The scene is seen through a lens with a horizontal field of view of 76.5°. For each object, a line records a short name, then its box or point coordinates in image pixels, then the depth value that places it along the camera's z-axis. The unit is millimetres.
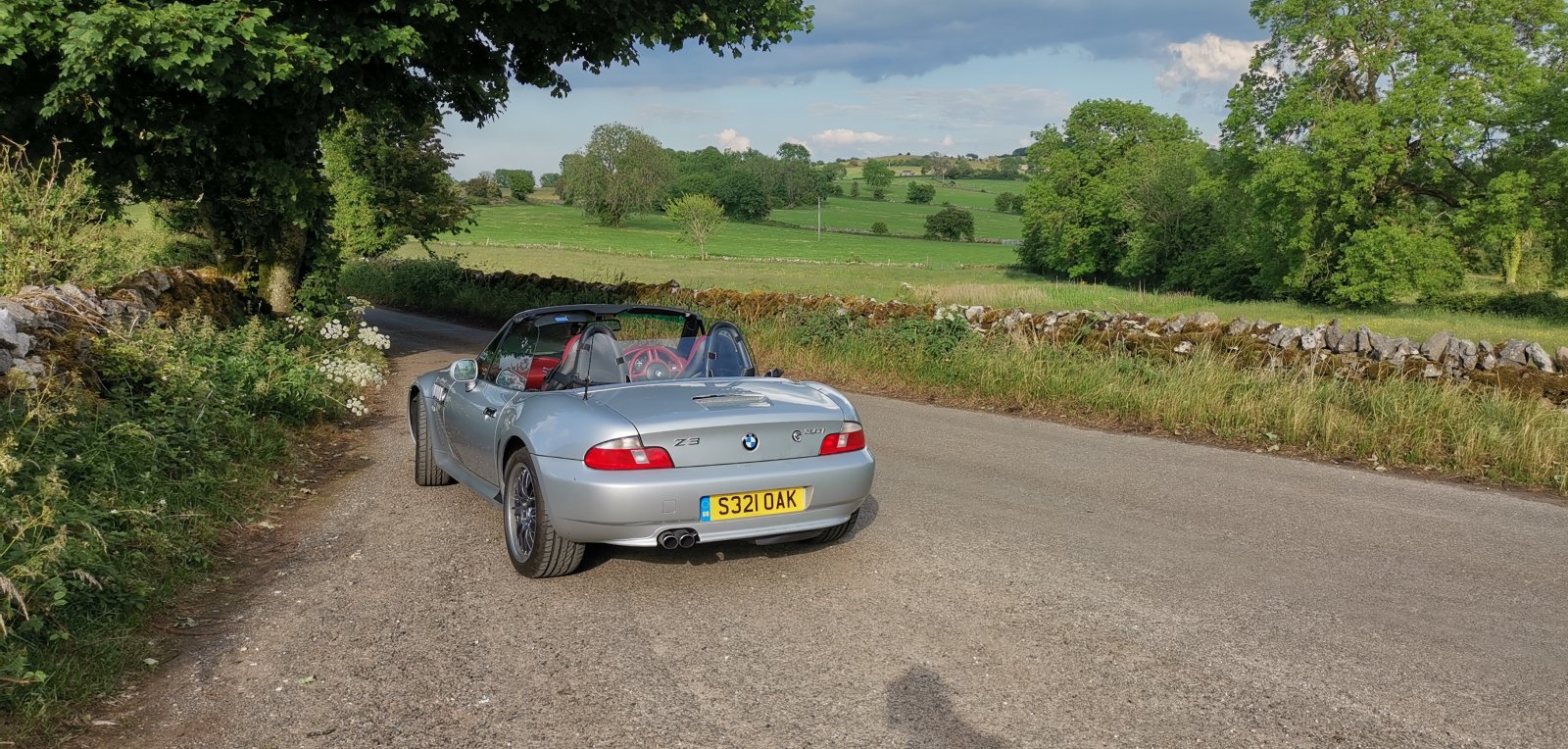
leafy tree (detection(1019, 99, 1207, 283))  65125
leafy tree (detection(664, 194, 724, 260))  84688
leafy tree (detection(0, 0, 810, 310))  10508
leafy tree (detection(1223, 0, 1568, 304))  37219
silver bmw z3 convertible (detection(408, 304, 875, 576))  4883
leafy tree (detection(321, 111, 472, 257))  28656
